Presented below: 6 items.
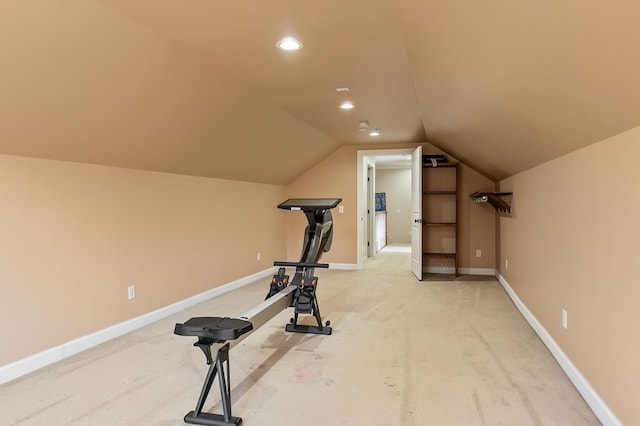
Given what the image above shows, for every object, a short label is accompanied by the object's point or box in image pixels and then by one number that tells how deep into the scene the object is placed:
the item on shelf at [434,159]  6.05
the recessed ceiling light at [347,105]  3.85
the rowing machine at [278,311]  2.00
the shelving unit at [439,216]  6.29
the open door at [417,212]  5.62
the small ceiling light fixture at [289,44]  2.38
